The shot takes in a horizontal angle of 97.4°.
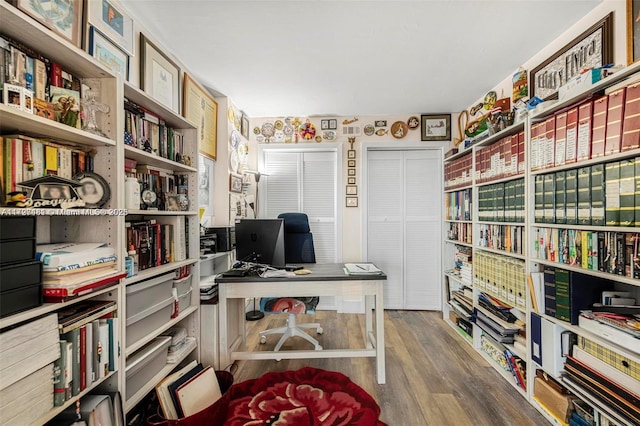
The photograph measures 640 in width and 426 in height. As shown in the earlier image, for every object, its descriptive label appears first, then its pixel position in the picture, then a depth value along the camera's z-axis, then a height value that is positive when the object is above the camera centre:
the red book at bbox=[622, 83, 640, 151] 1.29 +0.43
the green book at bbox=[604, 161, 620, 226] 1.38 +0.09
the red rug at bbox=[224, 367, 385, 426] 1.72 -1.27
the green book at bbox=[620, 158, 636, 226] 1.31 +0.10
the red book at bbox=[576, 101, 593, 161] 1.53 +0.45
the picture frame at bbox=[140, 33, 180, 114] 1.94 +1.05
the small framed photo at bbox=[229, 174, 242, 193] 3.16 +0.35
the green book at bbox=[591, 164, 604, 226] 1.46 +0.10
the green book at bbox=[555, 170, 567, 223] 1.70 +0.10
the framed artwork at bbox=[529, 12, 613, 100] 1.70 +1.06
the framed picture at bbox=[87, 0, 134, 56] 1.57 +1.14
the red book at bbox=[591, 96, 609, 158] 1.45 +0.45
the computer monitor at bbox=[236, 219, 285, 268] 2.28 -0.23
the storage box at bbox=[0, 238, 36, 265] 0.88 -0.12
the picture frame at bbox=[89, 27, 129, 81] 1.57 +0.95
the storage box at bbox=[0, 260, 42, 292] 0.88 -0.20
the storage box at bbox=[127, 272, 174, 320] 1.44 -0.45
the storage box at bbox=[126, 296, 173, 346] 1.44 -0.60
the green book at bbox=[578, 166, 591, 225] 1.53 +0.09
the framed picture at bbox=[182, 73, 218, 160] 2.49 +0.97
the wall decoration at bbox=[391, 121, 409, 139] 3.69 +1.10
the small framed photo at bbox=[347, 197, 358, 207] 3.74 +0.15
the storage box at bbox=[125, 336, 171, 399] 1.47 -0.85
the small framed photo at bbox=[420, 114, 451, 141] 3.64 +1.11
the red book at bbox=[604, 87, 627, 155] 1.36 +0.46
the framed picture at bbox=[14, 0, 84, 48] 1.22 +0.94
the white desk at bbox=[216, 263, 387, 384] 2.10 -0.59
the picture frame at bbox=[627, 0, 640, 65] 1.52 +1.00
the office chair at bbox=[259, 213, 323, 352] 2.56 -0.81
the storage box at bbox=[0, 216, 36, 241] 0.89 -0.05
